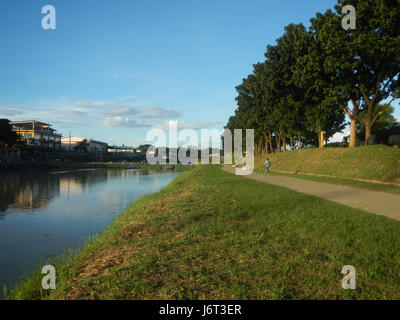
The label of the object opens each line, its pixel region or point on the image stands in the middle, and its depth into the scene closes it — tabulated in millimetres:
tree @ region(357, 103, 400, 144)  47656
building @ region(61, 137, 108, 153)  162812
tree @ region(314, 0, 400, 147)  21172
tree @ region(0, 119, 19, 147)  64650
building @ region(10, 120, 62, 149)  115112
